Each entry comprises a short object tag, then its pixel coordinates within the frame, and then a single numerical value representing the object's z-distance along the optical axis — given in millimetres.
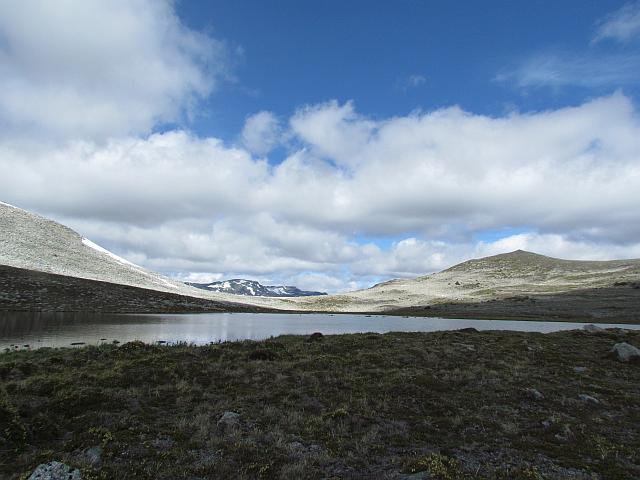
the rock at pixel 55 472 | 10047
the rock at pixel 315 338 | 38412
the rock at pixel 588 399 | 21122
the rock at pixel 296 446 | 13648
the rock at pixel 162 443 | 13281
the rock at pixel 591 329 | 51478
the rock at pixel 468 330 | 50469
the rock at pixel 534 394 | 21281
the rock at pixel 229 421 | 15398
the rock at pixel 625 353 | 32188
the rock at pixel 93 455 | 11750
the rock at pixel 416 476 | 11570
